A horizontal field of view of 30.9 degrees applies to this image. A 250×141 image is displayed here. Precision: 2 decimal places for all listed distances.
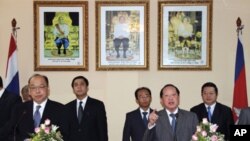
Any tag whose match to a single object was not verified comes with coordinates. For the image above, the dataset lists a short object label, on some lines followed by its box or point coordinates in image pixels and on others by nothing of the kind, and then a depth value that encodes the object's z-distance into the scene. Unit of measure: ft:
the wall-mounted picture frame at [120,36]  21.40
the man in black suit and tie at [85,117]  17.37
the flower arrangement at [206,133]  10.51
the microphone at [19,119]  12.33
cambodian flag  20.49
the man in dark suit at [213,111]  17.37
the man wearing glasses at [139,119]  17.76
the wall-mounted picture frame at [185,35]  21.25
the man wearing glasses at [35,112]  12.28
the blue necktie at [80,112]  17.62
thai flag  20.88
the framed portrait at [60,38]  21.48
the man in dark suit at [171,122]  12.34
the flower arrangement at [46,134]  10.66
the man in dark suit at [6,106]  15.46
